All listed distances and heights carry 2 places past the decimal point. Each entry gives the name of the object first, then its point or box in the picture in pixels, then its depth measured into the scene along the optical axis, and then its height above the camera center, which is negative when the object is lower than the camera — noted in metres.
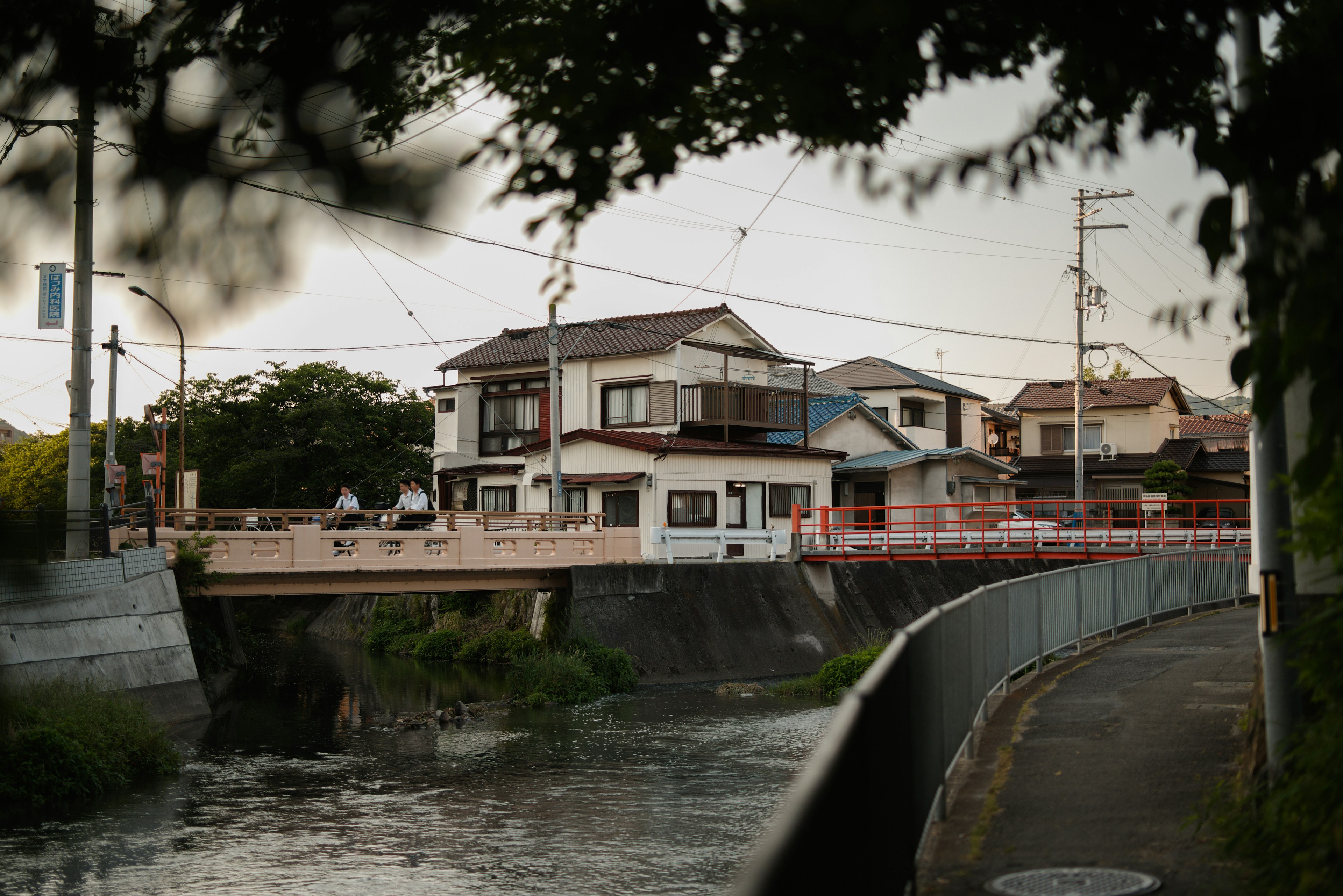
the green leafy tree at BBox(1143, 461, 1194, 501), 40.47 +1.13
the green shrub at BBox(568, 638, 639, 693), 23.20 -3.04
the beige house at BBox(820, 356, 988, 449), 42.91 +4.32
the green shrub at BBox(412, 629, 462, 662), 29.55 -3.32
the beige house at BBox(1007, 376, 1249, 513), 45.16 +2.66
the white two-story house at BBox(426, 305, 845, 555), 30.14 +2.49
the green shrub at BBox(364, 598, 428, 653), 32.31 -3.14
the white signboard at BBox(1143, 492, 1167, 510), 35.62 +0.43
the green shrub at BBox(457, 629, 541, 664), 26.92 -3.15
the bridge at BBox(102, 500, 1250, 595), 20.91 -0.61
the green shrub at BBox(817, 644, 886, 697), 21.83 -3.03
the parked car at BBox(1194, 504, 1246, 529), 25.38 -0.22
